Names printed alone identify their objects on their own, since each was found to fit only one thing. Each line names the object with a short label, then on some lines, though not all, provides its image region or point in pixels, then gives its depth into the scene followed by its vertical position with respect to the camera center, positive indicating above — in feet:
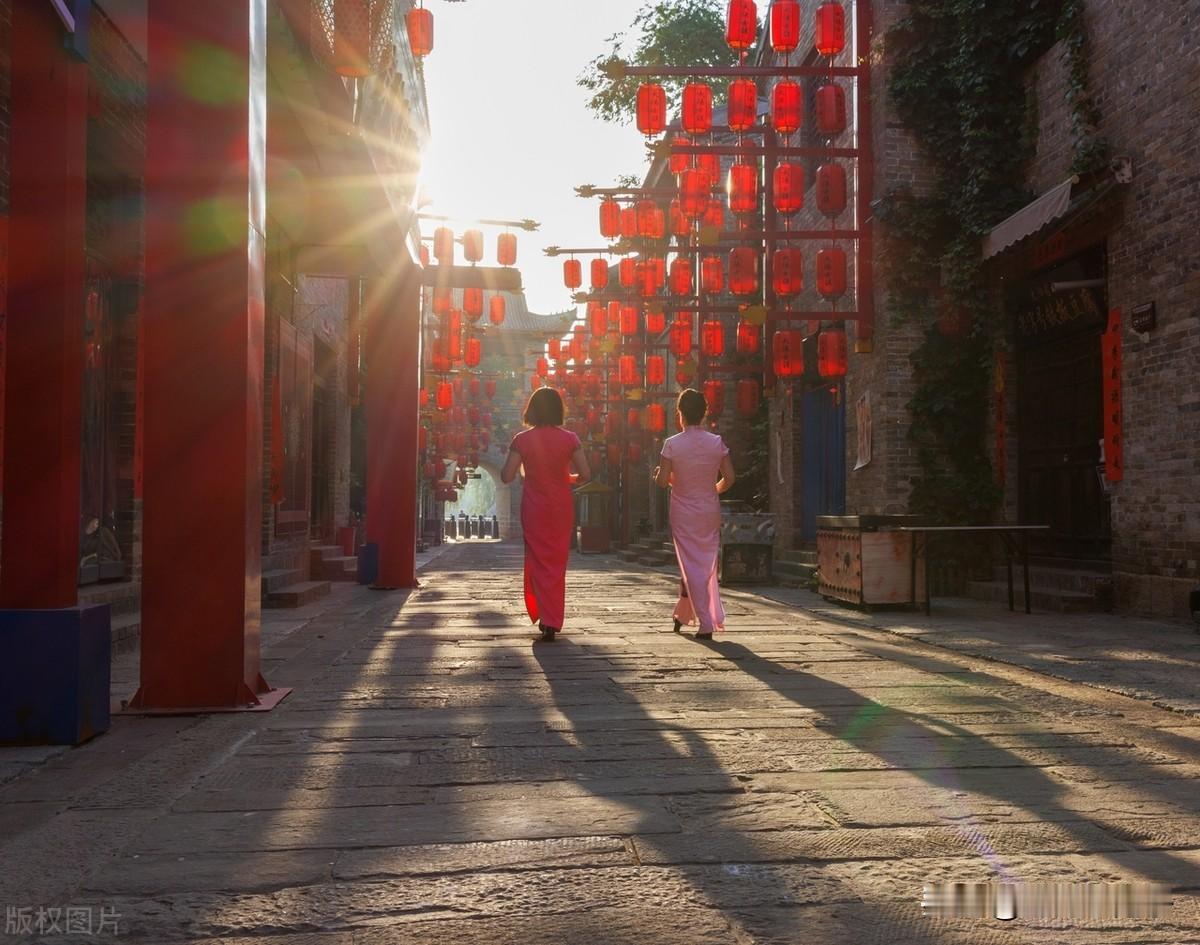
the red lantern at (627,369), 81.97 +10.45
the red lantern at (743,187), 48.37 +14.55
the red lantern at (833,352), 42.55 +6.09
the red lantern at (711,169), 51.31 +16.30
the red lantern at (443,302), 66.80 +13.10
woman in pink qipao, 23.98 +0.09
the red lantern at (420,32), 40.27 +18.13
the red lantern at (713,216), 53.42 +14.58
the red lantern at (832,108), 41.29 +15.51
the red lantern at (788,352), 45.78 +6.58
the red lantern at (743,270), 49.96 +11.10
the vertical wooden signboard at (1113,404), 30.89 +2.90
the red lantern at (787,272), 45.27 +9.93
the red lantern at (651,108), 46.73 +17.49
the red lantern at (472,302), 61.83 +11.96
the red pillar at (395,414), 42.47 +3.69
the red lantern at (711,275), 63.16 +13.74
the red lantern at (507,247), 60.18 +14.62
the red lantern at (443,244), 54.95 +13.59
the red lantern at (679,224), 60.80 +16.42
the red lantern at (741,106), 44.91 +16.96
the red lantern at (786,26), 43.16 +19.50
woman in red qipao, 24.17 +0.19
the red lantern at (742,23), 41.45 +18.97
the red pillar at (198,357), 14.92 +2.10
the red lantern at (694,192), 51.93 +15.40
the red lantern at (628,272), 68.69 +15.11
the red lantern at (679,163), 58.03 +18.81
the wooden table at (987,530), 28.76 -1.02
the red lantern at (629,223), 61.87 +16.52
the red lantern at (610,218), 62.39 +16.88
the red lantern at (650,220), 60.23 +16.28
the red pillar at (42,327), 12.73 +2.17
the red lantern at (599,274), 72.74 +15.81
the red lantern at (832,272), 42.04 +9.24
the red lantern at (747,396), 58.44 +5.96
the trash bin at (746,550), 46.16 -2.02
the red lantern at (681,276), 63.00 +13.63
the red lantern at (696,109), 48.08 +17.94
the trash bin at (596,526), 99.96 -2.10
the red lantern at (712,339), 62.54 +9.75
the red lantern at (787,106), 44.57 +16.76
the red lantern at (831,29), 40.88 +18.46
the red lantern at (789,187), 45.52 +13.61
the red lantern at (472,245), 56.85 +13.95
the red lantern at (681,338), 63.16 +9.94
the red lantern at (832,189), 41.27 +12.28
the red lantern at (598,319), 79.46 +13.90
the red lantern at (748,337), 54.95 +8.77
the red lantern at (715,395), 64.18 +6.63
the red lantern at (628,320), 74.43 +12.98
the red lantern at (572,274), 73.31 +15.98
